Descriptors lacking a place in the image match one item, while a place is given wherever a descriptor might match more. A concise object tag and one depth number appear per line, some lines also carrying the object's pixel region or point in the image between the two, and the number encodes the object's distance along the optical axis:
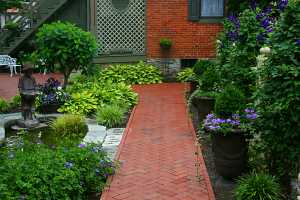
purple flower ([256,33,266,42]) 8.35
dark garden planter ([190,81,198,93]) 11.51
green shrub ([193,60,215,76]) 11.12
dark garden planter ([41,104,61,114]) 9.77
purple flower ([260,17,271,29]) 8.49
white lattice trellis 15.34
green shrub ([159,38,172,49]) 15.02
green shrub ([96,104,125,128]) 9.13
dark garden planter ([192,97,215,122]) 8.71
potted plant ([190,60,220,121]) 8.75
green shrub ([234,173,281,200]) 4.98
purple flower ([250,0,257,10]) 12.91
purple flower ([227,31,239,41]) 9.45
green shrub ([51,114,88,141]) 8.15
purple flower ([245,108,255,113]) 6.02
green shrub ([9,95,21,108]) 10.48
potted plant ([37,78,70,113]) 9.77
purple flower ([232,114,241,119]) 6.08
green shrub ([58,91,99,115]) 9.74
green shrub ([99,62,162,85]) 14.23
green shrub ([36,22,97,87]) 9.88
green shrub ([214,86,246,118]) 6.33
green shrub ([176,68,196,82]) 14.76
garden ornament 8.24
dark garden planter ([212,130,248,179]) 5.91
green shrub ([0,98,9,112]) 10.16
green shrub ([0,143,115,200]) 4.75
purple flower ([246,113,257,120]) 5.78
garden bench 17.08
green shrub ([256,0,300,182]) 4.65
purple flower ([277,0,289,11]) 6.67
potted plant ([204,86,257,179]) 5.86
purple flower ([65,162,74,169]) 5.30
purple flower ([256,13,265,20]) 8.84
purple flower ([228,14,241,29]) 9.67
